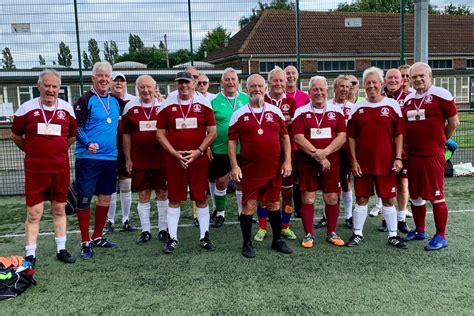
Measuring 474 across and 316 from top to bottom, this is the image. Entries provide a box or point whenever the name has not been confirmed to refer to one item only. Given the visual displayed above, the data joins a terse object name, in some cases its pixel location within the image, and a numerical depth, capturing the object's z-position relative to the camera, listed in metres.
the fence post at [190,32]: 8.49
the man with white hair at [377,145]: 4.46
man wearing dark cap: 4.46
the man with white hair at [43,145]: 4.05
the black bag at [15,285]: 3.58
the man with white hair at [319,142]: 4.54
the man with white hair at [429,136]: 4.45
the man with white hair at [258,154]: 4.32
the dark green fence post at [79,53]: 8.12
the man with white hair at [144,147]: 4.87
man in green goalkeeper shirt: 5.14
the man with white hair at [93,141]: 4.50
